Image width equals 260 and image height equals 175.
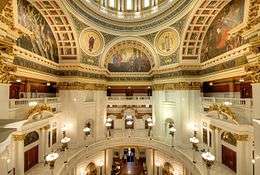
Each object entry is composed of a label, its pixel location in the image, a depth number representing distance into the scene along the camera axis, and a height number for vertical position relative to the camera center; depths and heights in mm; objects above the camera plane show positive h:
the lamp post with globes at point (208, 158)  9109 -3230
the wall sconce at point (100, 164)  20938 -8061
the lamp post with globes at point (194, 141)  13030 -3456
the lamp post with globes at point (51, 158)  9277 -3259
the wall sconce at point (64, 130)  16484 -3425
